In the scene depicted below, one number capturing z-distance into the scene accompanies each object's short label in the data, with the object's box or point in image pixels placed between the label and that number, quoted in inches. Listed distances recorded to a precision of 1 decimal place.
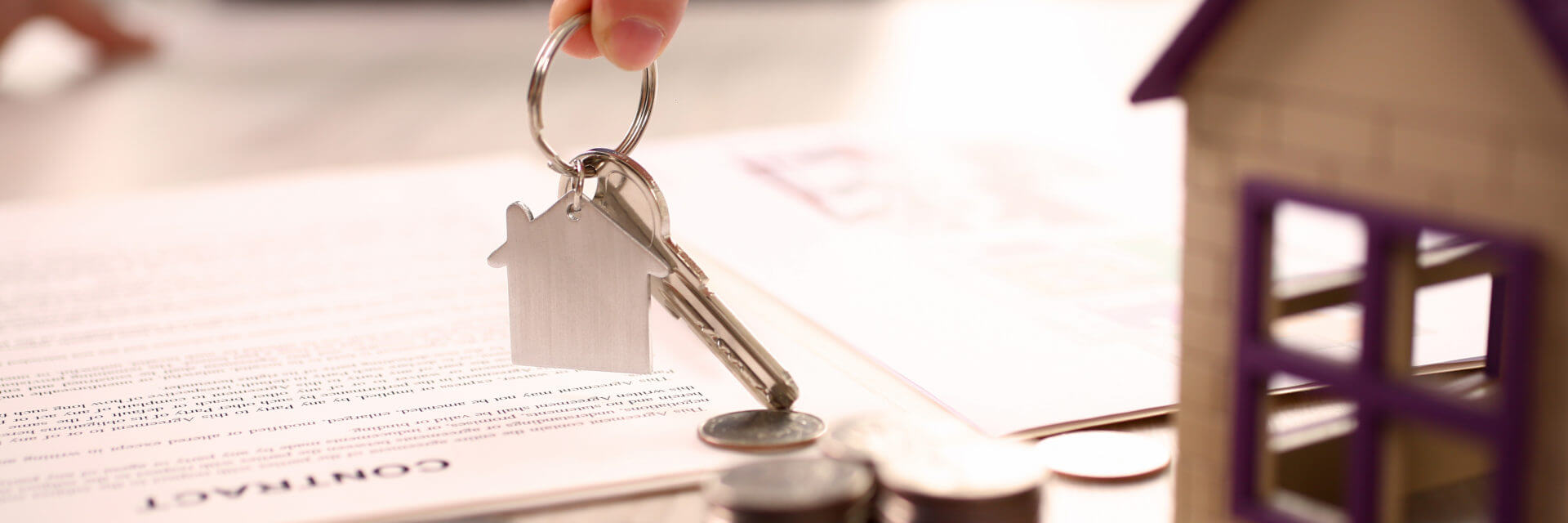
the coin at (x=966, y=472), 16.0
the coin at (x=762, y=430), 20.5
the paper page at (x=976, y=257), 24.3
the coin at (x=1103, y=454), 19.9
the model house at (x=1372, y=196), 12.4
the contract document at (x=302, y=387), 19.8
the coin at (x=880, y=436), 17.4
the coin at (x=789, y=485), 15.7
